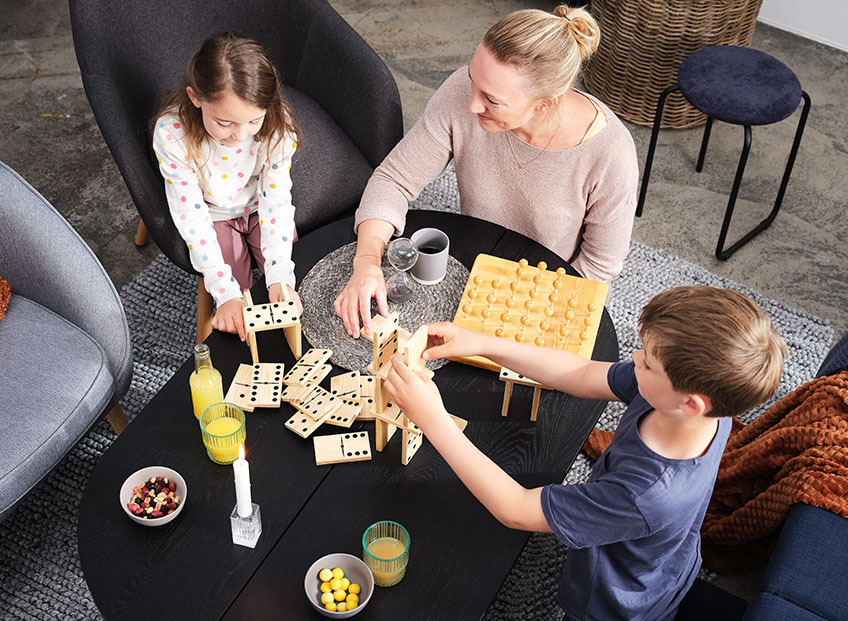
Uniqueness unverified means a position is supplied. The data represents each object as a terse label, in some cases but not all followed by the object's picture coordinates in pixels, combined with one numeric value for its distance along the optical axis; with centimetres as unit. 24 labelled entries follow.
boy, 110
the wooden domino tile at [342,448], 148
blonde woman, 168
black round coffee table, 132
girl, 175
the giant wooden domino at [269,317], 155
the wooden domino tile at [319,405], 152
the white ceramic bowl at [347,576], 129
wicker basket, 292
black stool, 255
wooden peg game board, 164
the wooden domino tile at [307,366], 157
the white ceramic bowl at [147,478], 138
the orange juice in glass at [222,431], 146
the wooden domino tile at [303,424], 151
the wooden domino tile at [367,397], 153
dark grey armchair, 213
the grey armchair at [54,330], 183
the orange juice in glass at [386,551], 131
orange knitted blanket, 168
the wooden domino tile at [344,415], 152
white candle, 124
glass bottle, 150
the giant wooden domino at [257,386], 155
